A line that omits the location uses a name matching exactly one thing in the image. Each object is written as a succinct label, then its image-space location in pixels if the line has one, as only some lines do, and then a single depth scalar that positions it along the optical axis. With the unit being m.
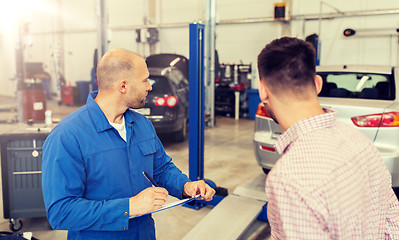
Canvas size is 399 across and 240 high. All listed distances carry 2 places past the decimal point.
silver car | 3.54
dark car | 6.71
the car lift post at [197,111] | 3.86
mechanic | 1.56
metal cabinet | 3.37
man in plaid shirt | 0.95
